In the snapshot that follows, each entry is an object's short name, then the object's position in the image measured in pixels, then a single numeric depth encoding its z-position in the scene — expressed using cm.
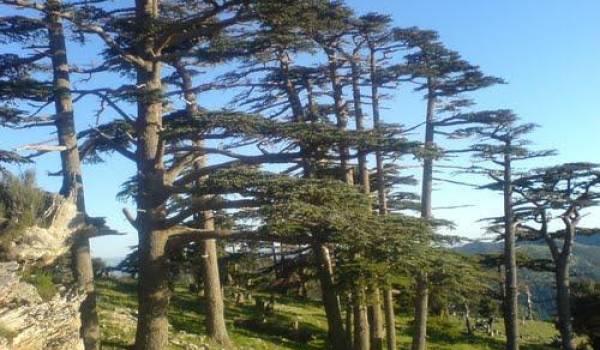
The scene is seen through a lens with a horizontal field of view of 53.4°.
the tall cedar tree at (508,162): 1870
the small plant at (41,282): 937
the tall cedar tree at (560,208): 2305
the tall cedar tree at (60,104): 1179
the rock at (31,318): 802
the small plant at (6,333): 771
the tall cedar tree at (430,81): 1781
